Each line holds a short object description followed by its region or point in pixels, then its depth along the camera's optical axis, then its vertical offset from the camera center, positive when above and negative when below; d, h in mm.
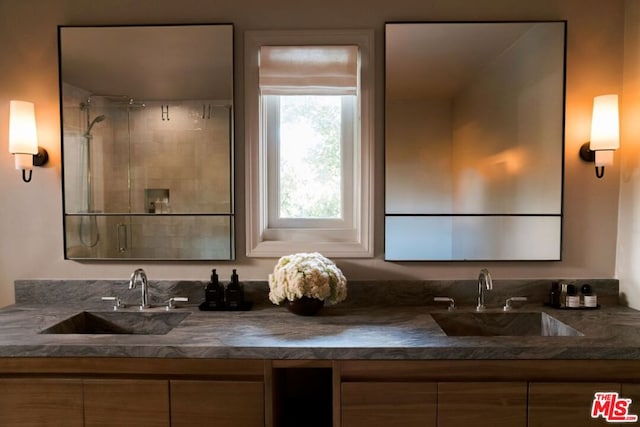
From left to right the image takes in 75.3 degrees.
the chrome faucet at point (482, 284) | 1779 -370
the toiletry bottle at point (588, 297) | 1814 -429
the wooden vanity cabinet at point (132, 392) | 1398 -657
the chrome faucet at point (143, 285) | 1839 -390
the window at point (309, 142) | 1917 +275
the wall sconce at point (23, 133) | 1831 +287
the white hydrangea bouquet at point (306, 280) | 1675 -333
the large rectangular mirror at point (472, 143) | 1893 +262
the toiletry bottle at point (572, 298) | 1816 -431
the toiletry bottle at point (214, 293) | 1844 -422
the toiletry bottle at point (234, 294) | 1840 -424
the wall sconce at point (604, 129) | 1761 +302
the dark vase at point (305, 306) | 1710 -443
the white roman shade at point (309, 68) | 1914 +607
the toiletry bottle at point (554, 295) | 1847 -429
